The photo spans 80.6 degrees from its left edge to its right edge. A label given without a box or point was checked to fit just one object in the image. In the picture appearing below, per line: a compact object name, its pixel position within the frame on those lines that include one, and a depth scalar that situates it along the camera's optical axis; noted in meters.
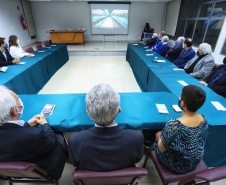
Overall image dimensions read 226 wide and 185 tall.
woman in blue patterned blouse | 0.91
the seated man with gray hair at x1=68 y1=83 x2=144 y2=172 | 0.75
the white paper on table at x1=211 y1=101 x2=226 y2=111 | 1.47
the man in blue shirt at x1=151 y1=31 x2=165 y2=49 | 4.49
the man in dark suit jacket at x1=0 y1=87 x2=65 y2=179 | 0.83
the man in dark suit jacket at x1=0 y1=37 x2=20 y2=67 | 2.79
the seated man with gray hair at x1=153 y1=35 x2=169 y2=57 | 4.16
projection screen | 8.05
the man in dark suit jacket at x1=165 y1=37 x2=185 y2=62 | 3.52
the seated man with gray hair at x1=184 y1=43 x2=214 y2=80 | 2.46
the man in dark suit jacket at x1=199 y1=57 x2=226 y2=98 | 1.87
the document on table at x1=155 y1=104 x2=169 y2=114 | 1.40
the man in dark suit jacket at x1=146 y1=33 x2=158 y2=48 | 5.28
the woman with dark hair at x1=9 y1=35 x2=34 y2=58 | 3.38
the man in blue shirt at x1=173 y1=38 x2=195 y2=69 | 3.05
